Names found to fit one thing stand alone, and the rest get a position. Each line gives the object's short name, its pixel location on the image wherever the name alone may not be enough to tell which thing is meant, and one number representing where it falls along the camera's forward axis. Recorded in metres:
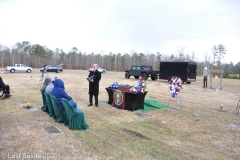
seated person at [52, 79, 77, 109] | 4.44
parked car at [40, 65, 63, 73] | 29.12
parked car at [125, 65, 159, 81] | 18.32
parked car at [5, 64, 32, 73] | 26.04
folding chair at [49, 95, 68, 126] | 4.41
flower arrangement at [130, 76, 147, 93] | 6.22
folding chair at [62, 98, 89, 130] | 3.96
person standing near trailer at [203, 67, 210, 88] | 12.95
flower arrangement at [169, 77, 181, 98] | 6.27
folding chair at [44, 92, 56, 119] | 4.93
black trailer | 15.48
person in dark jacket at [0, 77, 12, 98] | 7.06
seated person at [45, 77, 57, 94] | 5.07
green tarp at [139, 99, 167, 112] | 6.47
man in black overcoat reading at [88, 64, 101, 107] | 6.06
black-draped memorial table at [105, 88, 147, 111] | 6.00
